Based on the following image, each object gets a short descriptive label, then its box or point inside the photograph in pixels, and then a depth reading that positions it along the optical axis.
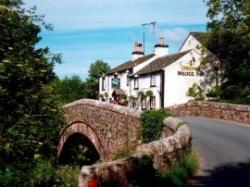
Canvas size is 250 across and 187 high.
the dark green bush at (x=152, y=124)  20.86
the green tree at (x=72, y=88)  76.75
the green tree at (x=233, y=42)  47.75
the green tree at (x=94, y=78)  86.74
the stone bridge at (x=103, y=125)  24.48
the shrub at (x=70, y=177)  14.39
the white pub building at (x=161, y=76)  57.22
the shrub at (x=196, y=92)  54.72
